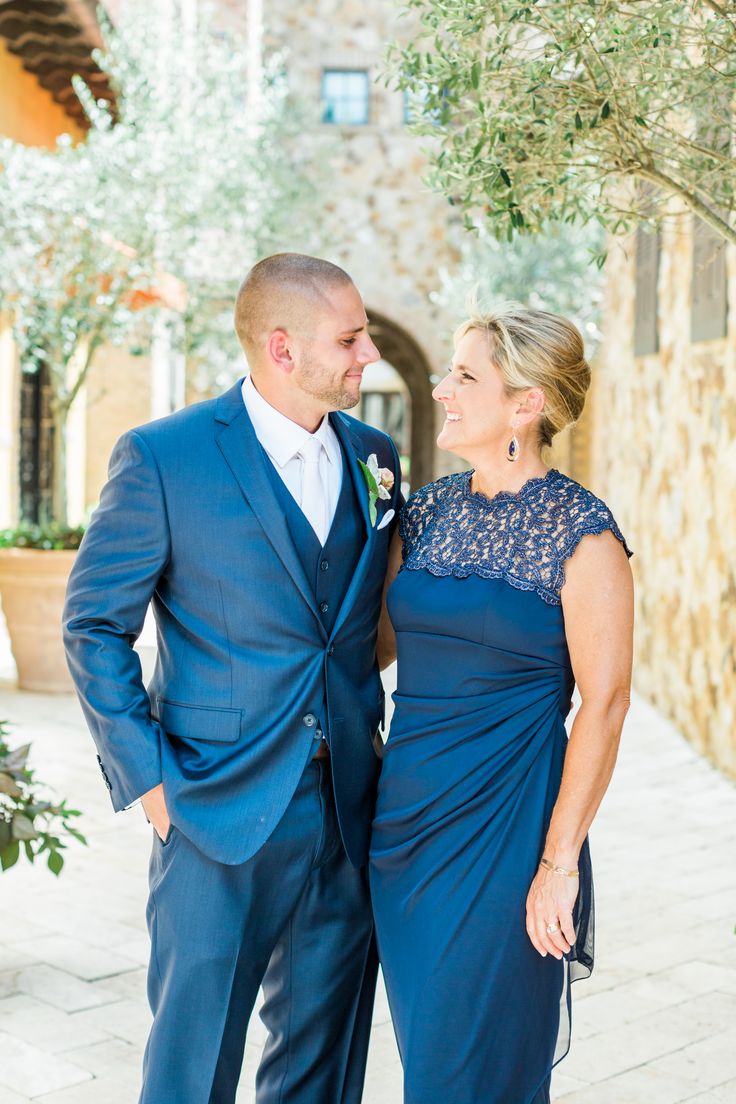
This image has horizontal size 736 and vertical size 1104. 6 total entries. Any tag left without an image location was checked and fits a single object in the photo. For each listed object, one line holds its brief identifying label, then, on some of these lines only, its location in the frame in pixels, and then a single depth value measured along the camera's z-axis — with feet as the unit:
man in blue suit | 8.07
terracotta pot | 28.22
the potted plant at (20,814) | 11.94
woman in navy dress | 8.06
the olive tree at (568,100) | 9.56
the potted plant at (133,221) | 29.73
